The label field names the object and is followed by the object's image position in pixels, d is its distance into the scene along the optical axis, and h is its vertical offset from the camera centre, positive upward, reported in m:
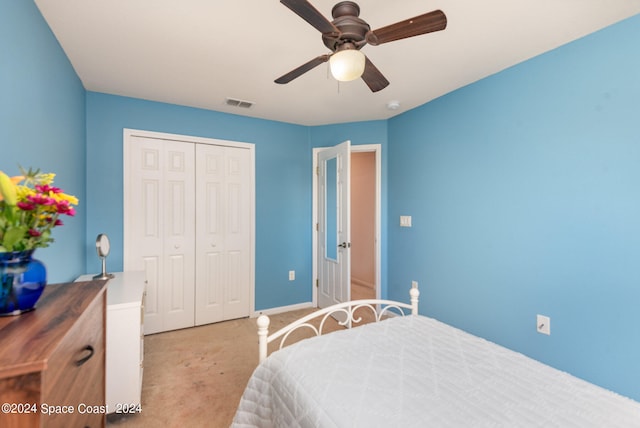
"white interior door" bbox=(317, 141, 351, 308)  3.13 -0.15
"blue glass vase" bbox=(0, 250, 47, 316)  0.75 -0.19
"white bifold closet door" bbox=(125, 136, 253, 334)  2.90 -0.17
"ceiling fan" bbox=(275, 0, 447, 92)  1.17 +0.79
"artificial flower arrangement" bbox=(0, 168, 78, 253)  0.74 +0.01
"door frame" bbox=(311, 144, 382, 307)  3.46 +0.11
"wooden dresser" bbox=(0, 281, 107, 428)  0.56 -0.35
